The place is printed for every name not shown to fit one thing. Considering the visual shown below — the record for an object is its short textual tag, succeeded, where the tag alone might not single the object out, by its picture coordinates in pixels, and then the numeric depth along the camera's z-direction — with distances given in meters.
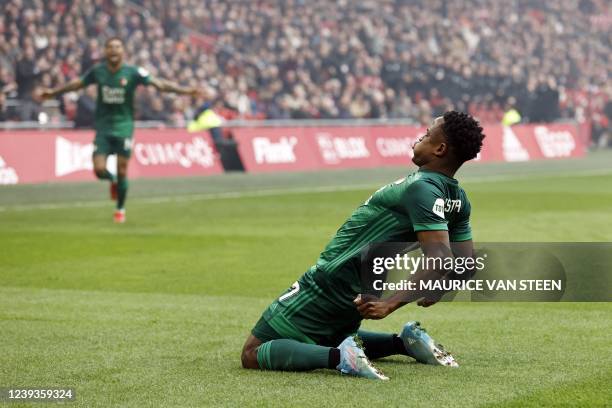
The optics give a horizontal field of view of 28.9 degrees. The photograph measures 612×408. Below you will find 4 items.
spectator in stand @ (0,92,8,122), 25.32
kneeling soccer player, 6.06
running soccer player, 16.91
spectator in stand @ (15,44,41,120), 26.33
